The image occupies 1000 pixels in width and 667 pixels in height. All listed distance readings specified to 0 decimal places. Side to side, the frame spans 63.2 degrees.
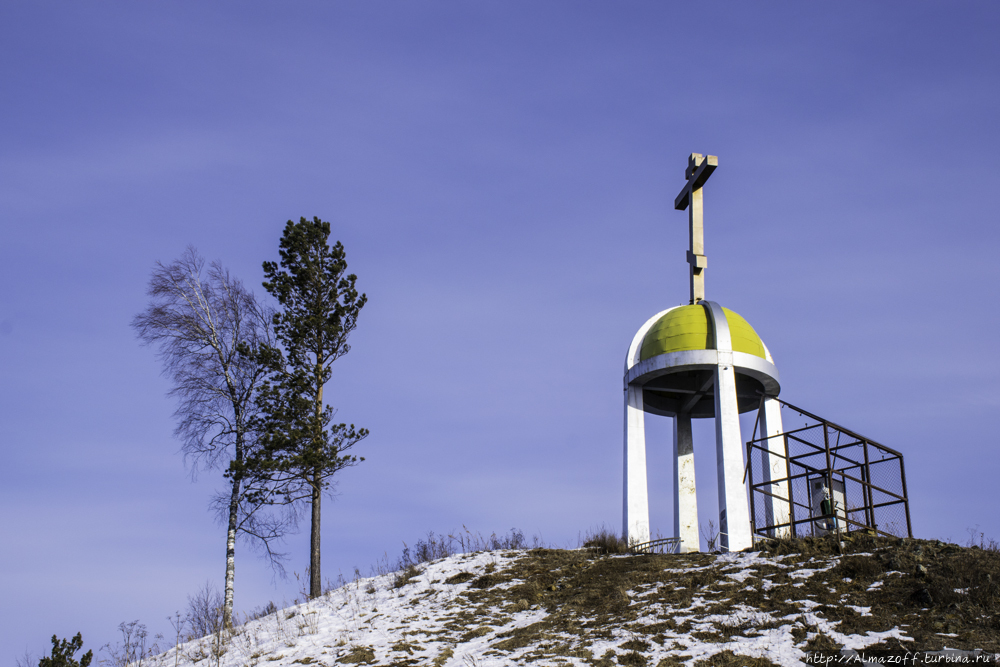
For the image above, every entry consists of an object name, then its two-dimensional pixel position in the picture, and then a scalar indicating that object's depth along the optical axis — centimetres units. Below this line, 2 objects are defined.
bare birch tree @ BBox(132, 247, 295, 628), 2203
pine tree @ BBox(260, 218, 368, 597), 2089
